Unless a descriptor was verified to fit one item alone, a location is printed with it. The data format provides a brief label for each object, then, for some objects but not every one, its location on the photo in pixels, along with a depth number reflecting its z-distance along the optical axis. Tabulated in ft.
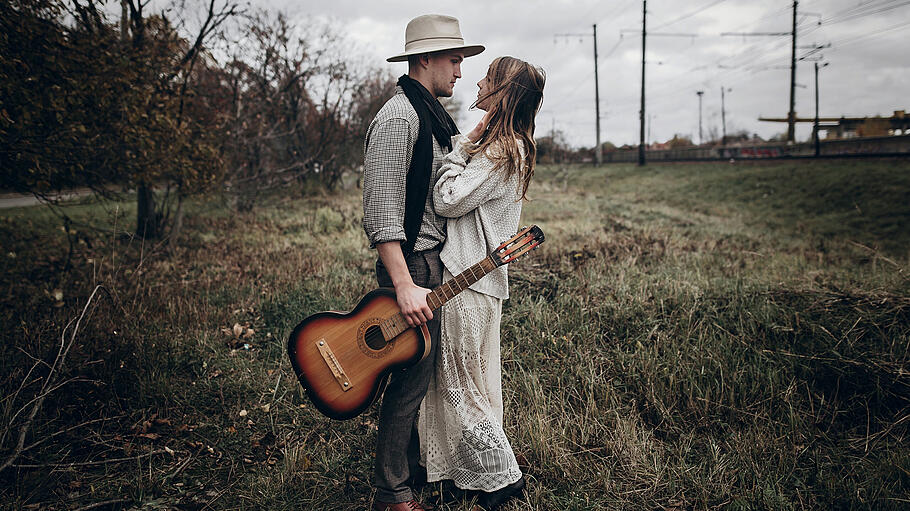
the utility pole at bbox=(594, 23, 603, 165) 128.16
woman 7.41
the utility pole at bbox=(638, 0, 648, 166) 102.63
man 7.02
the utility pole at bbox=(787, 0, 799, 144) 94.40
